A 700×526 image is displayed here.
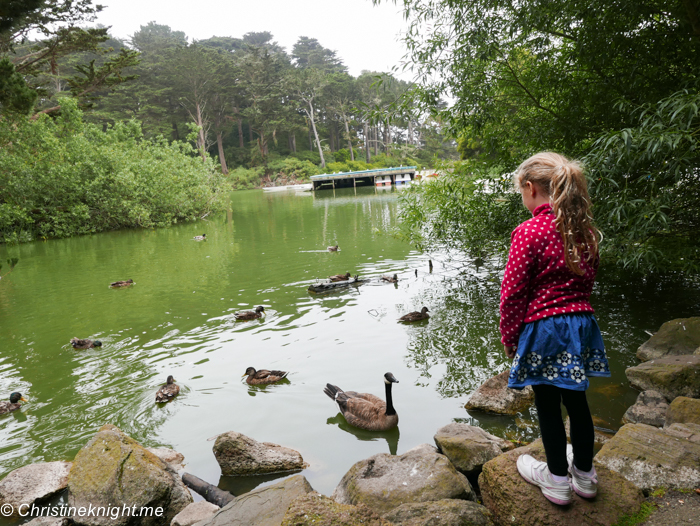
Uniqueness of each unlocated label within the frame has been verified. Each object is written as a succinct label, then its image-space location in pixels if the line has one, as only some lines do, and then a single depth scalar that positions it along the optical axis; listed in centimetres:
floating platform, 5269
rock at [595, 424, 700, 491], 314
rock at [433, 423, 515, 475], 388
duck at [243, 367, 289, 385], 630
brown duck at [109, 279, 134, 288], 1253
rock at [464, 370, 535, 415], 515
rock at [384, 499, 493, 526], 290
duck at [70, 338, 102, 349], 805
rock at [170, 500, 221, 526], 349
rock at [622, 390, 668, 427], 448
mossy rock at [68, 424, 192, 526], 377
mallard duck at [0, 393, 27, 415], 579
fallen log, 387
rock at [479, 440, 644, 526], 276
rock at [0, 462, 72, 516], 397
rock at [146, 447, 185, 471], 458
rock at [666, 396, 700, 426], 400
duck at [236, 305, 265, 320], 913
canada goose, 508
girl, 263
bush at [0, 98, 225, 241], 2219
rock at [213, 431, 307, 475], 441
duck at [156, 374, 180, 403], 593
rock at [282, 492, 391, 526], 267
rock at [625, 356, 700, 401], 486
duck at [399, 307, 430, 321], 855
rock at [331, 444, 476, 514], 340
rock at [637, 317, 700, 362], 573
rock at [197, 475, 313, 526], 323
